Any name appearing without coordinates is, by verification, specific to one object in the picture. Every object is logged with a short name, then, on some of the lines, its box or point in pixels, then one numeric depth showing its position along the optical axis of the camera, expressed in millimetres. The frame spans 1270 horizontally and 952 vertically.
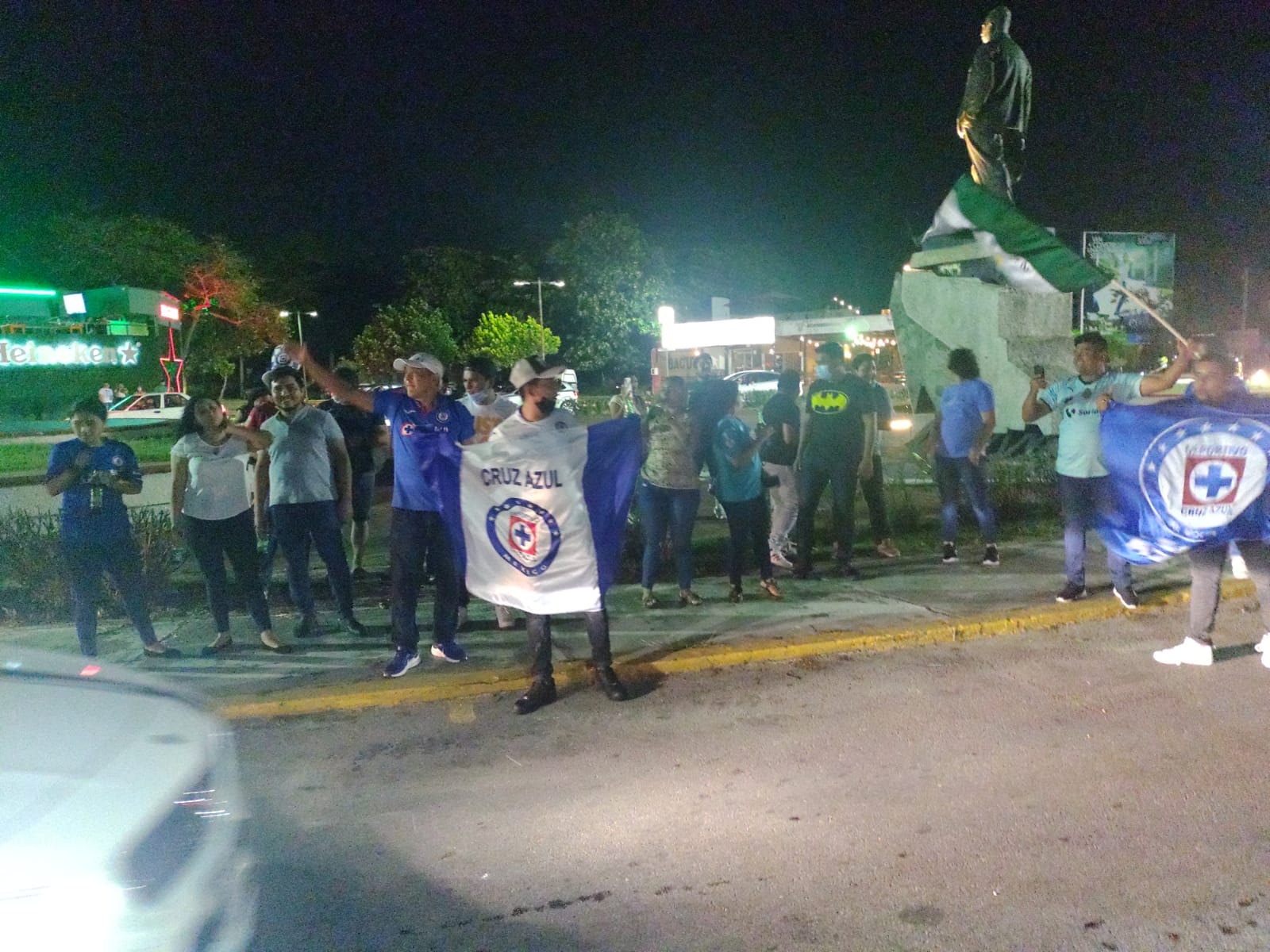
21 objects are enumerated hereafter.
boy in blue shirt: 6305
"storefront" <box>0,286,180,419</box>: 37594
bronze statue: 13680
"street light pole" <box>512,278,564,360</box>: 48338
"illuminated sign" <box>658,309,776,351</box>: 51656
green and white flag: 7633
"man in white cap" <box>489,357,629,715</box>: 5688
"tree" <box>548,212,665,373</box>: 53438
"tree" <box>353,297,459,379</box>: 55406
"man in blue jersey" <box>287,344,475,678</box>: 6164
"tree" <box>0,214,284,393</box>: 46969
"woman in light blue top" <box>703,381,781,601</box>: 7562
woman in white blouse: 6695
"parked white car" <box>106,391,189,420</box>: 38531
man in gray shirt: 6906
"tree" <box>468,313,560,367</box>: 52500
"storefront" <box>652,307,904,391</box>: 46594
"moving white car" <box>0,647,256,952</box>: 2078
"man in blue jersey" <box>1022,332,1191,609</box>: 7074
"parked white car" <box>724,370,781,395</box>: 38219
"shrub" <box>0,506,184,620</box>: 7887
